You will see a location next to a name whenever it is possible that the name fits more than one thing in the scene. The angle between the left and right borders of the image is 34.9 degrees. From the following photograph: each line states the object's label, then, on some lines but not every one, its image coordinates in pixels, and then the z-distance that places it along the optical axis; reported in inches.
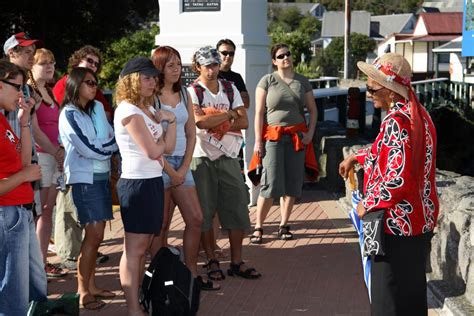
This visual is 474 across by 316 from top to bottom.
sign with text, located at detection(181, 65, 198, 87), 324.5
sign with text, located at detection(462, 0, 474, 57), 520.6
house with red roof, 2488.9
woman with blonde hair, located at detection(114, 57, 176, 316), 191.2
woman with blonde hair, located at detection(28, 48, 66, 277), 236.2
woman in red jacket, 154.4
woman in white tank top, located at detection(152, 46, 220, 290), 215.2
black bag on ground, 193.2
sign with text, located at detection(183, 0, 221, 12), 339.9
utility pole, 1881.2
